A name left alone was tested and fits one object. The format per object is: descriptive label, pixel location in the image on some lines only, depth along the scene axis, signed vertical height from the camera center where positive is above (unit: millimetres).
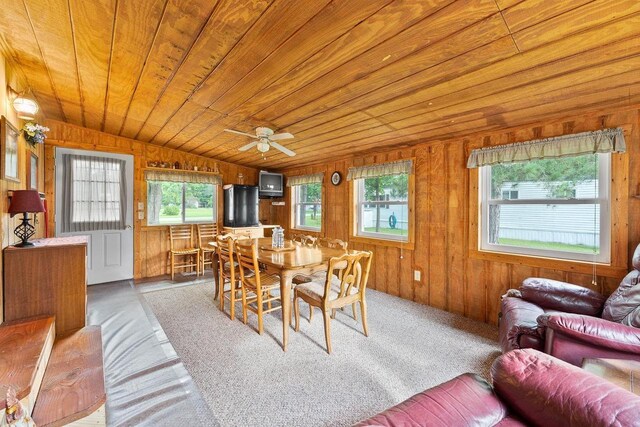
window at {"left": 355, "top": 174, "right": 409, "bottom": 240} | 3857 +90
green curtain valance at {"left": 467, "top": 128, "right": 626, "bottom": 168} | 2184 +580
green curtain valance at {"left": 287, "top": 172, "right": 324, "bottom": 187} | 5018 +648
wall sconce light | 2338 +932
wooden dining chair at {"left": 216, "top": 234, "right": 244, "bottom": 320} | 2963 -666
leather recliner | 1429 -675
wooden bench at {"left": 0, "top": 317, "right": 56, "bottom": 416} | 1390 -862
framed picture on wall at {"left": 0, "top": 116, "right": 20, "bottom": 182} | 2004 +500
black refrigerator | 5273 +137
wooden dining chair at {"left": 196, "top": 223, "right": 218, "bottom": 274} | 5004 -501
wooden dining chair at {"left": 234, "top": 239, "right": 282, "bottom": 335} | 2650 -715
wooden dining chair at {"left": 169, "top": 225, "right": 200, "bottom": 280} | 4867 -645
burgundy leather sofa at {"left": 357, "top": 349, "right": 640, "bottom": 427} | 882 -691
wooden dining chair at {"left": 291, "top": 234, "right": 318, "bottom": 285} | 3236 -425
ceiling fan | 2809 +782
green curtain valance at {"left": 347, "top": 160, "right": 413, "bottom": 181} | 3631 +616
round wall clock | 4649 +596
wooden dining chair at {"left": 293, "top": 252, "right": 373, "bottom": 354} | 2365 -738
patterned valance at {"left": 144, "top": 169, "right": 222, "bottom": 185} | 4750 +674
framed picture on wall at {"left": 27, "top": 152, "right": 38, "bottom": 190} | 2890 +470
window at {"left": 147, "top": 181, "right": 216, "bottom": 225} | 4895 +197
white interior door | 4043 -445
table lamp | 2113 +71
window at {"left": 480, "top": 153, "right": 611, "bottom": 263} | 2367 +48
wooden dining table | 2438 -465
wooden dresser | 2141 -571
